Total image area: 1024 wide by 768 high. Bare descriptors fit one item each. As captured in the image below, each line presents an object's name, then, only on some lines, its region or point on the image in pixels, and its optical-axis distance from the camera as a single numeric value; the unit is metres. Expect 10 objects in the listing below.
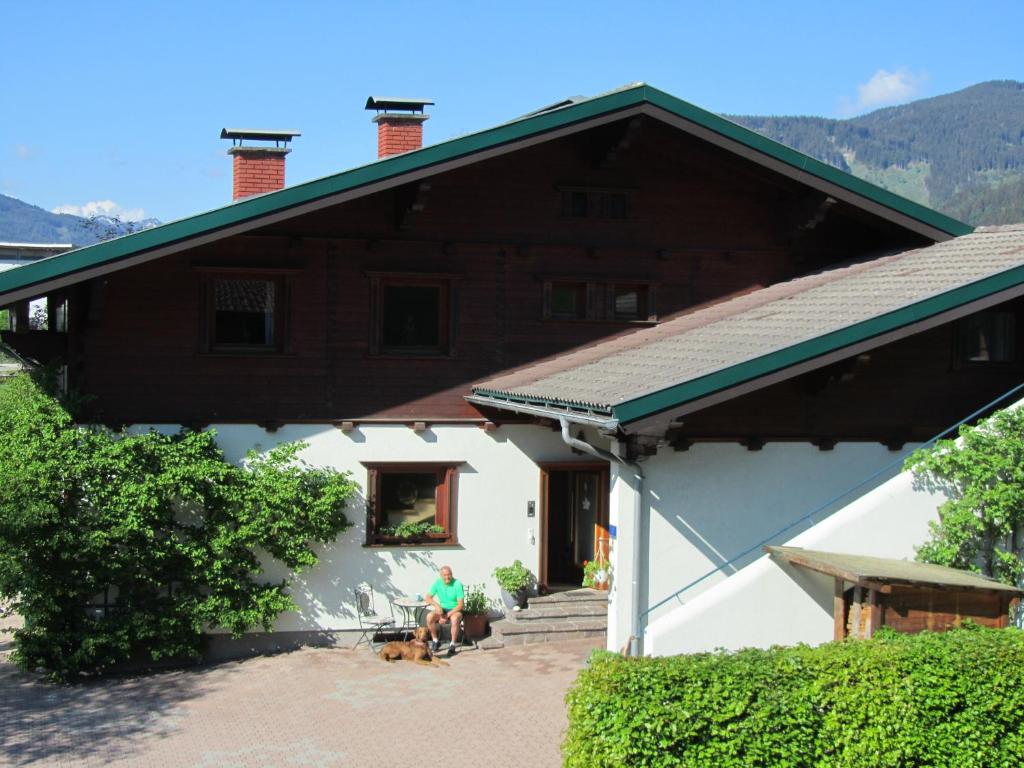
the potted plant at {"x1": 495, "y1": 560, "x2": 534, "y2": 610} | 15.80
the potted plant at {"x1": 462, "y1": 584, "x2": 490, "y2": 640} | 15.74
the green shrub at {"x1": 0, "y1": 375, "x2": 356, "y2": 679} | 13.94
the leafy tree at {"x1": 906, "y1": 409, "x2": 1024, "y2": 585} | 12.12
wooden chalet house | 13.13
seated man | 15.10
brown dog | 14.68
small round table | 15.56
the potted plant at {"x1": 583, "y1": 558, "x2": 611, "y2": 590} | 16.16
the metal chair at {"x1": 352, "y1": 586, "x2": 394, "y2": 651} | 15.55
